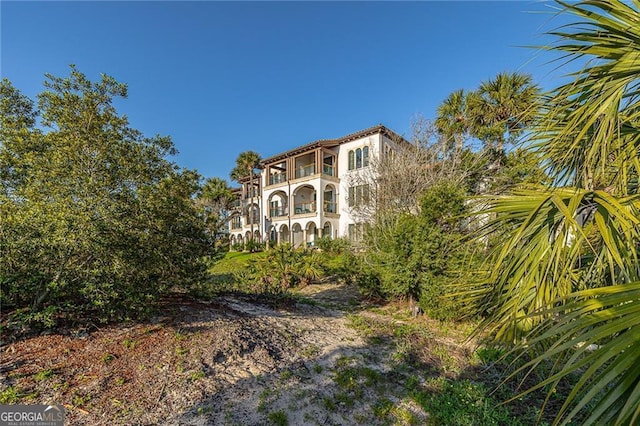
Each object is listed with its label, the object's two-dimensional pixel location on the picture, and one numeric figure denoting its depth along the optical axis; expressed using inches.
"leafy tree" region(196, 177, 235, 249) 1168.8
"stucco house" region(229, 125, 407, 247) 853.2
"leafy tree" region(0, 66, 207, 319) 164.7
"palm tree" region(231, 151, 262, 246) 1202.6
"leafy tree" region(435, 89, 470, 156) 522.4
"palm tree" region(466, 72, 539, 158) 561.3
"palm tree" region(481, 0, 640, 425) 74.5
